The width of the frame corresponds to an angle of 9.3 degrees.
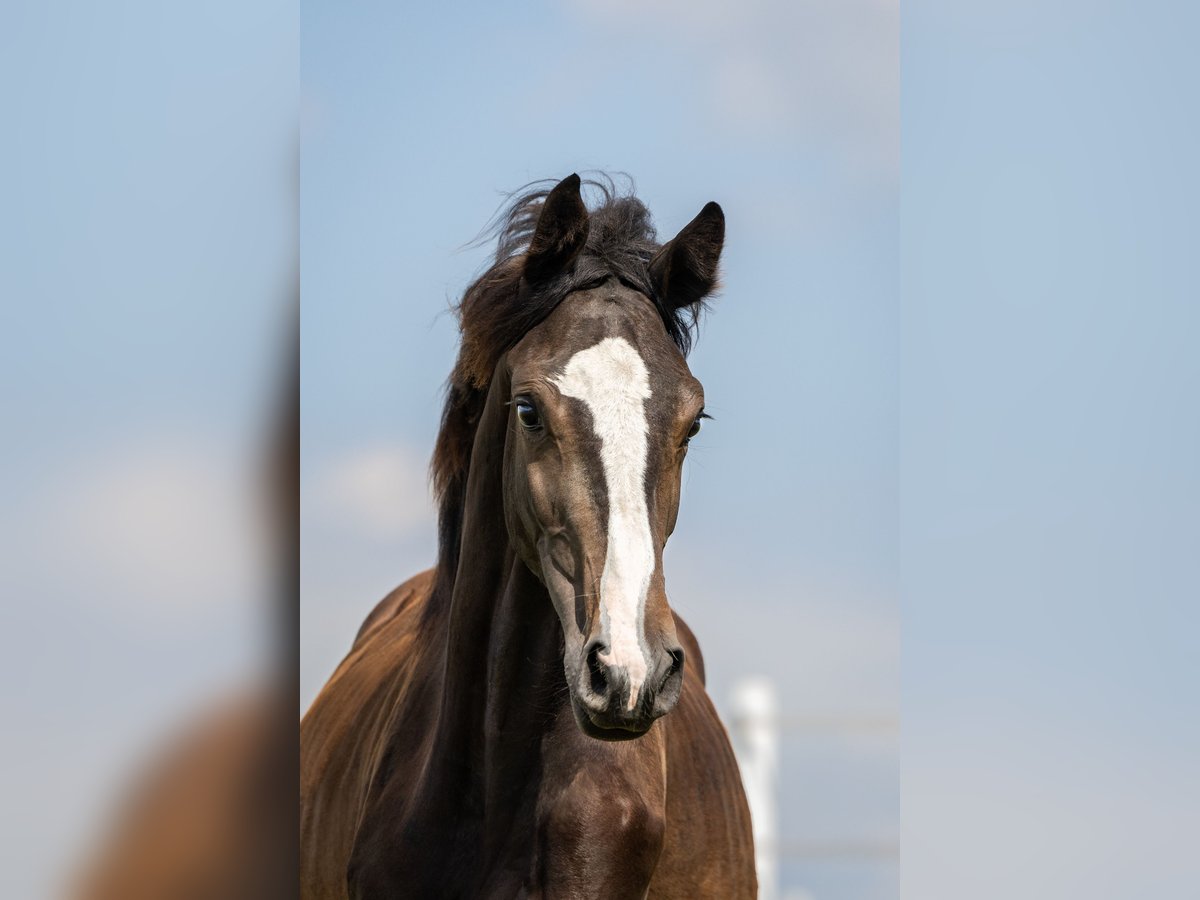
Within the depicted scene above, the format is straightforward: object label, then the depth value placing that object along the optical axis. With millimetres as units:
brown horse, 7802
